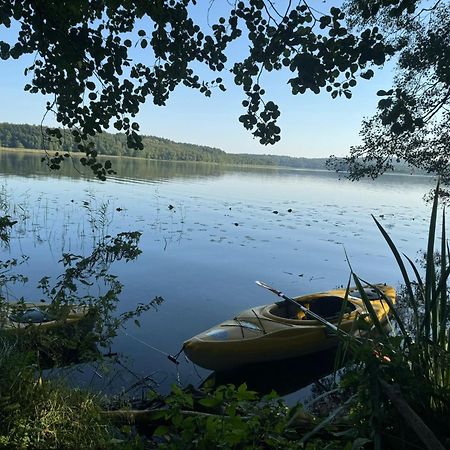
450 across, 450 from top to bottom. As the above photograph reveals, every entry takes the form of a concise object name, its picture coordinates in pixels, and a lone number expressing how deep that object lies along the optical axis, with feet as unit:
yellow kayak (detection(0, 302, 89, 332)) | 12.25
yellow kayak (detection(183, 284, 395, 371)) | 22.03
